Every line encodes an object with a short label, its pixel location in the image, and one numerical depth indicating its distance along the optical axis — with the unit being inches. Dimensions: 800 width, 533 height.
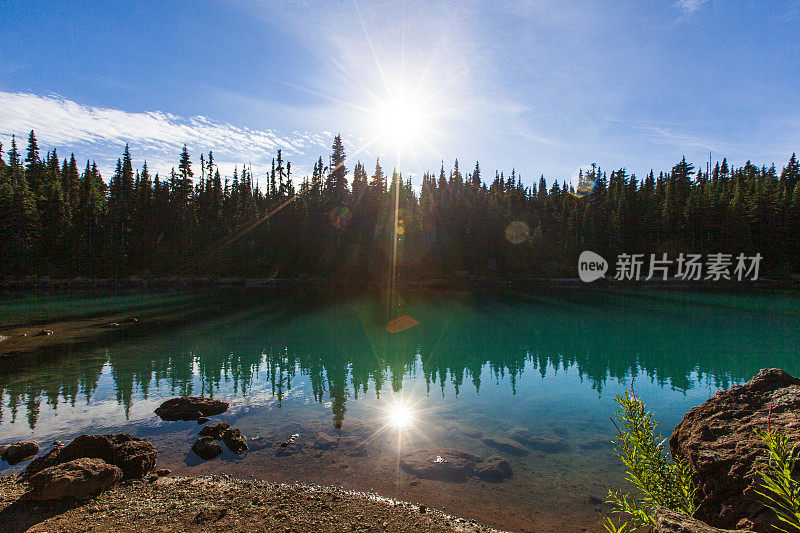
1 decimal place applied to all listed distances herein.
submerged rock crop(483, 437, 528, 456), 460.1
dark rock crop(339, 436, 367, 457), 446.6
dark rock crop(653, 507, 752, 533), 129.0
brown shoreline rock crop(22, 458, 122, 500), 302.0
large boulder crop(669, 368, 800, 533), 213.9
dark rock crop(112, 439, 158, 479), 364.5
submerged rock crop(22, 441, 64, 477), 365.7
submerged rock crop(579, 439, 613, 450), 472.4
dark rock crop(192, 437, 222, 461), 428.6
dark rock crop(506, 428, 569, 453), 470.3
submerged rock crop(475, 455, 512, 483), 395.2
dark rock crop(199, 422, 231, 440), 470.6
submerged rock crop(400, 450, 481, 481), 398.3
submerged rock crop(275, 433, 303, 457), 443.8
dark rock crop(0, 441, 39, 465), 406.9
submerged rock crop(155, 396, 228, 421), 548.1
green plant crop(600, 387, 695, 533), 152.3
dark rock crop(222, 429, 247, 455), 445.1
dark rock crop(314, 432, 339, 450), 460.7
